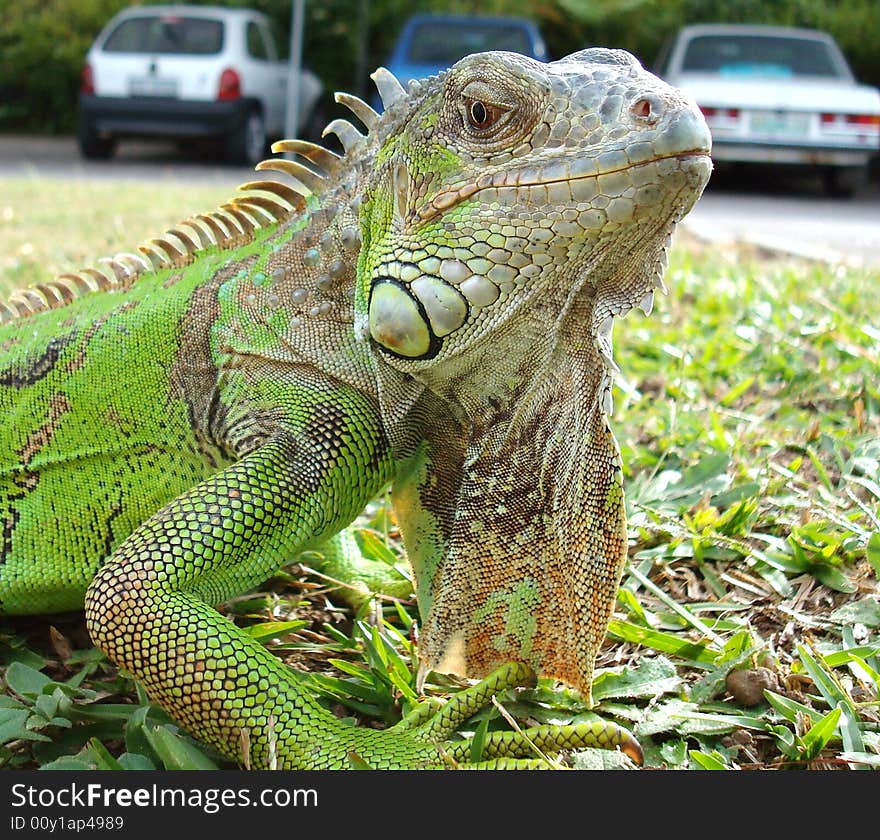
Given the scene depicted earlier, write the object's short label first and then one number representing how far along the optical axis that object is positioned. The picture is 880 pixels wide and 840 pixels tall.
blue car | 16.06
